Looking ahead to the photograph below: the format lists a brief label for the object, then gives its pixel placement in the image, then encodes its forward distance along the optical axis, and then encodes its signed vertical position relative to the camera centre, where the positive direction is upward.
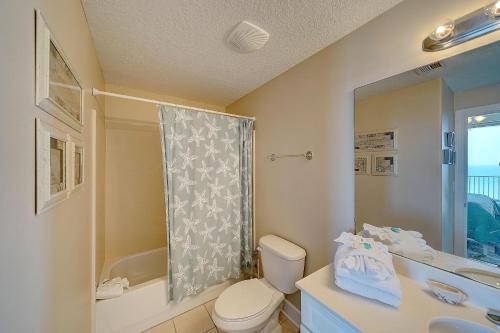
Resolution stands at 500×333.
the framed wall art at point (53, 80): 0.51 +0.29
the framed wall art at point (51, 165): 0.51 +0.00
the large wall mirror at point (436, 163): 0.82 +0.01
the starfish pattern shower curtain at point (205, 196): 1.58 -0.29
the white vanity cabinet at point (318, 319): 0.77 -0.69
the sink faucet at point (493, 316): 0.71 -0.59
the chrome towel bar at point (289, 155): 1.49 +0.09
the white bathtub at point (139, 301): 1.40 -1.15
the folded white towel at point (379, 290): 0.78 -0.55
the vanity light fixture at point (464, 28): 0.76 +0.61
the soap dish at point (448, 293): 0.80 -0.56
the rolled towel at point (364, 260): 0.84 -0.46
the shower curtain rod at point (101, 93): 1.24 +0.50
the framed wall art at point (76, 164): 0.80 +0.01
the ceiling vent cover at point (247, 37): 1.15 +0.84
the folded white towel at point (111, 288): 1.38 -0.94
